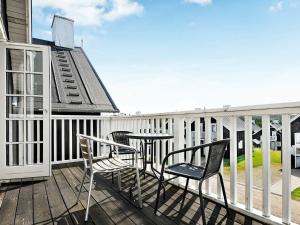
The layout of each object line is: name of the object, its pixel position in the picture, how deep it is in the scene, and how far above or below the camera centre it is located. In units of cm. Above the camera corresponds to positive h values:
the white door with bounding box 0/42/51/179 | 358 +7
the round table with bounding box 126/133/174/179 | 294 -30
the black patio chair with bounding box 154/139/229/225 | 194 -53
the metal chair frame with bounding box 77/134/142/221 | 223 -55
